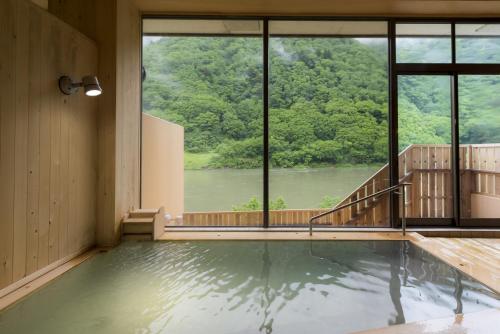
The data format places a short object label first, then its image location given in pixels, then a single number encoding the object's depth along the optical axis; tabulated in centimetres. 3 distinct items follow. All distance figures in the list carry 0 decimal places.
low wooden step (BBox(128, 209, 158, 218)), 389
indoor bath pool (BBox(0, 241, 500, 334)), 185
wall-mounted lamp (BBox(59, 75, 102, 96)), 286
